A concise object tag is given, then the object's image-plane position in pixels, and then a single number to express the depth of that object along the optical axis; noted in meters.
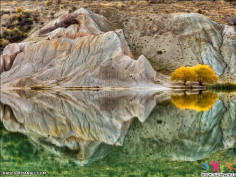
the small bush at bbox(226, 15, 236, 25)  96.44
